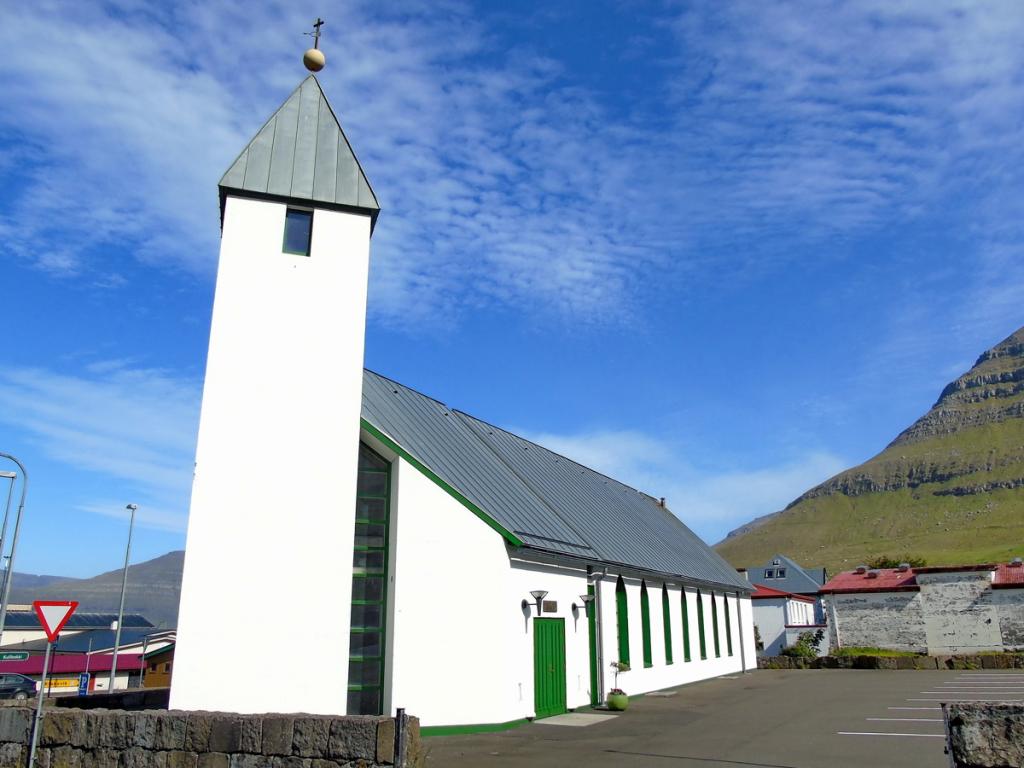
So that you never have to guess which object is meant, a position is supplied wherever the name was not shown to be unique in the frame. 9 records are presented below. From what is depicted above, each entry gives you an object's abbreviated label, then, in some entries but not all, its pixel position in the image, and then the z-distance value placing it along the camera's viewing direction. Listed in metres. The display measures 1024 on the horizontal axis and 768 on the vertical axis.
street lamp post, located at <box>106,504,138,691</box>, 41.48
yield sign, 11.56
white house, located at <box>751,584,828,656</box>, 48.34
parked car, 32.47
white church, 13.55
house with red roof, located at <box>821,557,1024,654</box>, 36.44
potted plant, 19.88
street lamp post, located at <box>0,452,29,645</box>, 28.41
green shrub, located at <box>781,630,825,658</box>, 40.72
